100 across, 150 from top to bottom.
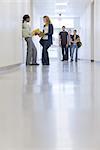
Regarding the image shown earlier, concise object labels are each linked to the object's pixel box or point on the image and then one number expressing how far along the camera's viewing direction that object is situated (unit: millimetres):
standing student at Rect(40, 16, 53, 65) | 9539
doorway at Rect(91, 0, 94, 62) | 16566
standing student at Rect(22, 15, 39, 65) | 9555
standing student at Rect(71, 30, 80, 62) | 16609
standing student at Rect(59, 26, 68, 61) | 14672
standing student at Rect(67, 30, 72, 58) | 15802
